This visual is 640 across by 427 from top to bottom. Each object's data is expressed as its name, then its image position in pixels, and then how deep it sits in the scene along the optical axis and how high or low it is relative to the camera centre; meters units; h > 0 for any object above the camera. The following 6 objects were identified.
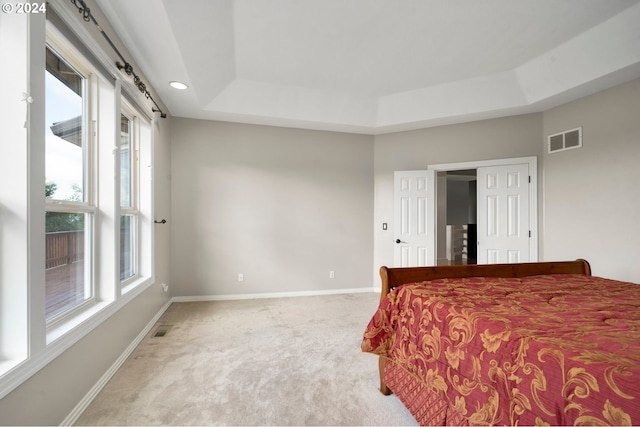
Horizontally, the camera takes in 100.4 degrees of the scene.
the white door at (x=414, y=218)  4.03 -0.08
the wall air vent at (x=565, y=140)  3.17 +0.90
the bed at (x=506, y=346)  0.80 -0.51
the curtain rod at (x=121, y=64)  1.62 +1.24
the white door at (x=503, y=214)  3.64 -0.02
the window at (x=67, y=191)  1.57 +0.15
